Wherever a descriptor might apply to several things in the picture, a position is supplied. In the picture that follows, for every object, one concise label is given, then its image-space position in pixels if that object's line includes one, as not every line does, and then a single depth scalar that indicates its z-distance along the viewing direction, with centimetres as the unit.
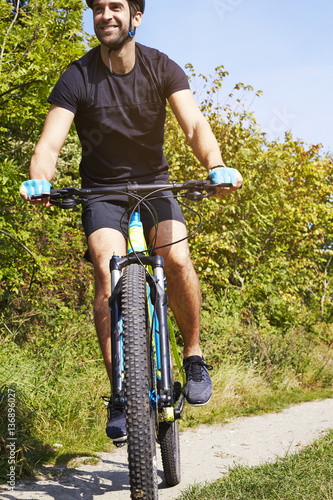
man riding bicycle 292
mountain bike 219
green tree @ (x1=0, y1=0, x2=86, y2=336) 554
